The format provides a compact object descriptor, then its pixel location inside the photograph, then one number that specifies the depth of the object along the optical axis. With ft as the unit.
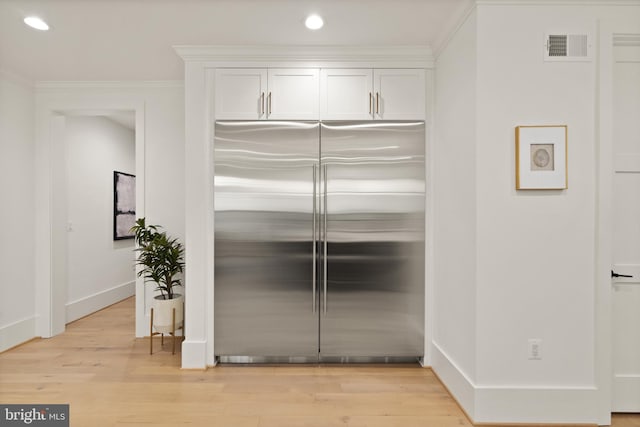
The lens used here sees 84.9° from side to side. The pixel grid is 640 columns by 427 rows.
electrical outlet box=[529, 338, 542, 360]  7.16
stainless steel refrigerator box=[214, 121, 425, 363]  9.59
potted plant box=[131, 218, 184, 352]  10.34
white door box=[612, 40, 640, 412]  7.44
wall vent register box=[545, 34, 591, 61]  7.11
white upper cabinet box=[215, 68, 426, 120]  9.62
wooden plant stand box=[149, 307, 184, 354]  10.35
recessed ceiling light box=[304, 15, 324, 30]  7.98
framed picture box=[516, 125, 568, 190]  7.03
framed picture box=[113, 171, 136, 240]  16.69
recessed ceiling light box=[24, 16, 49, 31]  8.04
